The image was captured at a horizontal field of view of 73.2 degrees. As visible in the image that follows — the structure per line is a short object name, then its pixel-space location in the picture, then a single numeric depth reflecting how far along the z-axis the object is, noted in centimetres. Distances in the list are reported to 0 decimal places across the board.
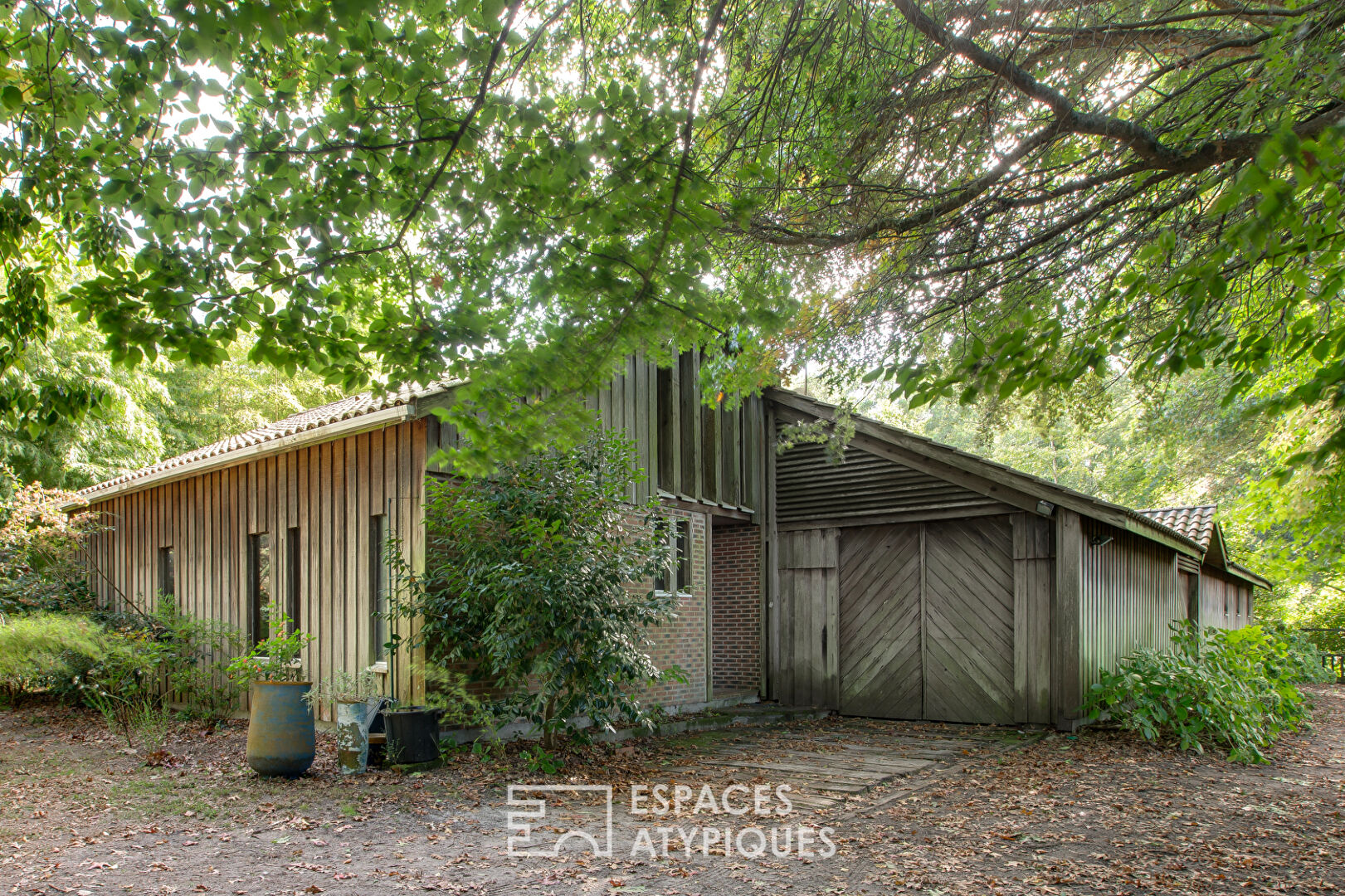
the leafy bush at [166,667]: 1084
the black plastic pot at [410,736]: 813
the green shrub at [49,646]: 1082
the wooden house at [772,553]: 1015
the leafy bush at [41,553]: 1327
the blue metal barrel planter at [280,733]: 784
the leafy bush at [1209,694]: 1012
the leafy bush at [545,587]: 825
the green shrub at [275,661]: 850
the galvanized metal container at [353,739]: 802
